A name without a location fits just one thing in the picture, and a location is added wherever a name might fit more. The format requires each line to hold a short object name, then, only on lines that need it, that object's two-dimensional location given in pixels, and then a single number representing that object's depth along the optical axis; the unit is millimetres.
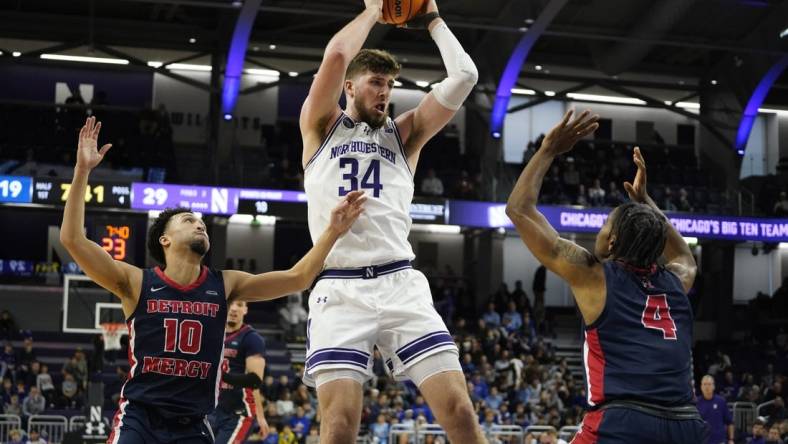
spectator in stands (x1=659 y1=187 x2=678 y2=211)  32250
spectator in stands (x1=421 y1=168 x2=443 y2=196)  31594
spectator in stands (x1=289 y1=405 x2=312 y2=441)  20406
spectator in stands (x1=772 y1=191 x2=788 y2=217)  32938
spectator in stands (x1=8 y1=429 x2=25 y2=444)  19627
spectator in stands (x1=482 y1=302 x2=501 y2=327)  30703
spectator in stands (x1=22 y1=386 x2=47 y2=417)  22281
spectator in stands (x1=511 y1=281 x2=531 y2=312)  32812
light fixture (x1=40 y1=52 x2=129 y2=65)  34781
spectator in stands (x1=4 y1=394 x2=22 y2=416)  22031
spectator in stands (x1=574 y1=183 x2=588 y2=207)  31906
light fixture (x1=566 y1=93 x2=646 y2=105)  38844
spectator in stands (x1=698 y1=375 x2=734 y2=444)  15391
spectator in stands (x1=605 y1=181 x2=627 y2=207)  32359
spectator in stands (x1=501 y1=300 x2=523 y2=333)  30938
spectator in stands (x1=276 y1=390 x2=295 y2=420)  21406
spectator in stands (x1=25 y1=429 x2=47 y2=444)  19219
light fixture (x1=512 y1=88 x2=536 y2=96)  36553
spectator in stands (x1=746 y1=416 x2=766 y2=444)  20391
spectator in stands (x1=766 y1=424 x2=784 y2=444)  19691
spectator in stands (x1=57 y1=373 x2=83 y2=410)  23219
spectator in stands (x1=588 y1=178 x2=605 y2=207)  32094
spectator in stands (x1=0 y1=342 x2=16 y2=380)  23812
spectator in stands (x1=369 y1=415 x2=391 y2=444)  20859
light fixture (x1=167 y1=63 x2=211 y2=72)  35969
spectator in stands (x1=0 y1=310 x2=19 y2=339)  27672
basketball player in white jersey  6145
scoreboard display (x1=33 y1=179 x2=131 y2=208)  26766
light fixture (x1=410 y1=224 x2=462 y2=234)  37125
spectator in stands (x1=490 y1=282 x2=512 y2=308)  32375
